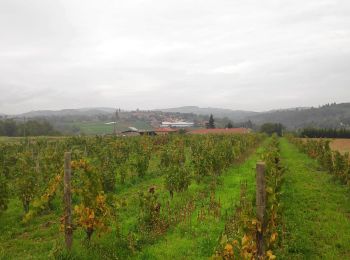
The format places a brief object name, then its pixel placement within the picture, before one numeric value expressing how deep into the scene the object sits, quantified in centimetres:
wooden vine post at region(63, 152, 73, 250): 879
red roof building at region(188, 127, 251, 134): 9241
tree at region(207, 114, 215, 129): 11644
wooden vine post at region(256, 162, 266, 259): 590
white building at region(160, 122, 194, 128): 14701
